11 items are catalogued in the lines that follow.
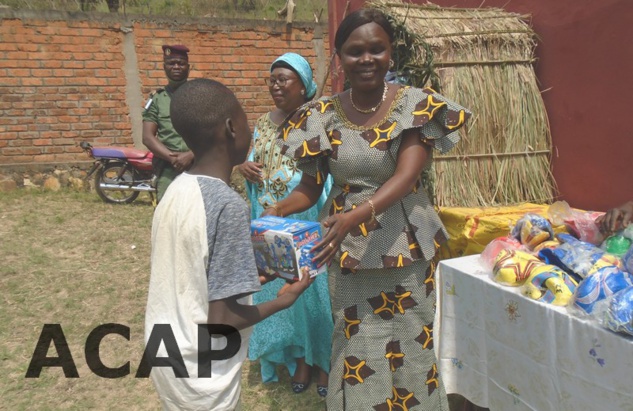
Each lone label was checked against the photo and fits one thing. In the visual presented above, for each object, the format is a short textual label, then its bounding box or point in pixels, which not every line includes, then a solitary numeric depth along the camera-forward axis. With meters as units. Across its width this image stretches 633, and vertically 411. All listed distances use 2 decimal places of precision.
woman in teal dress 2.92
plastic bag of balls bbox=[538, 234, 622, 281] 1.85
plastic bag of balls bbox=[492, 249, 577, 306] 1.82
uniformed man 3.64
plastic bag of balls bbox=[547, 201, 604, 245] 2.18
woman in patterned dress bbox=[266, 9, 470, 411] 1.92
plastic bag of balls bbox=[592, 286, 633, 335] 1.50
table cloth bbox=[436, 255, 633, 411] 1.62
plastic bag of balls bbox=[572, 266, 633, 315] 1.63
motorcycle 7.50
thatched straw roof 3.05
